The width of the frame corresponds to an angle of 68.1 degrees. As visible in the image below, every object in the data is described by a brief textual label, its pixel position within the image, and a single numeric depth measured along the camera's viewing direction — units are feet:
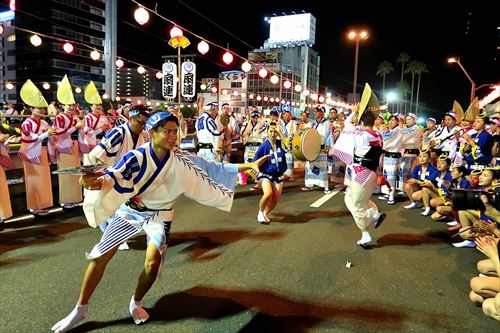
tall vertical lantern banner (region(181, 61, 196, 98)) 57.41
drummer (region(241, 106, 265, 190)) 32.78
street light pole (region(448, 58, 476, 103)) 87.22
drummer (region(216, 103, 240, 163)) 30.83
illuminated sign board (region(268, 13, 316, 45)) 212.64
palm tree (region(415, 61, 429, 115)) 202.90
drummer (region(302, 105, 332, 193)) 31.65
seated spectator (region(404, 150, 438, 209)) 25.45
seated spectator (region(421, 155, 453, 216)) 22.94
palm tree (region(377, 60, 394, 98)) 204.54
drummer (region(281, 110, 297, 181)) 26.81
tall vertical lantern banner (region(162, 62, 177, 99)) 56.65
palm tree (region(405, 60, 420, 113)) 203.72
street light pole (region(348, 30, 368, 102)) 79.10
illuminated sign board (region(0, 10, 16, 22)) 199.48
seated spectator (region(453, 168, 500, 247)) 16.01
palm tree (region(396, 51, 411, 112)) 196.11
